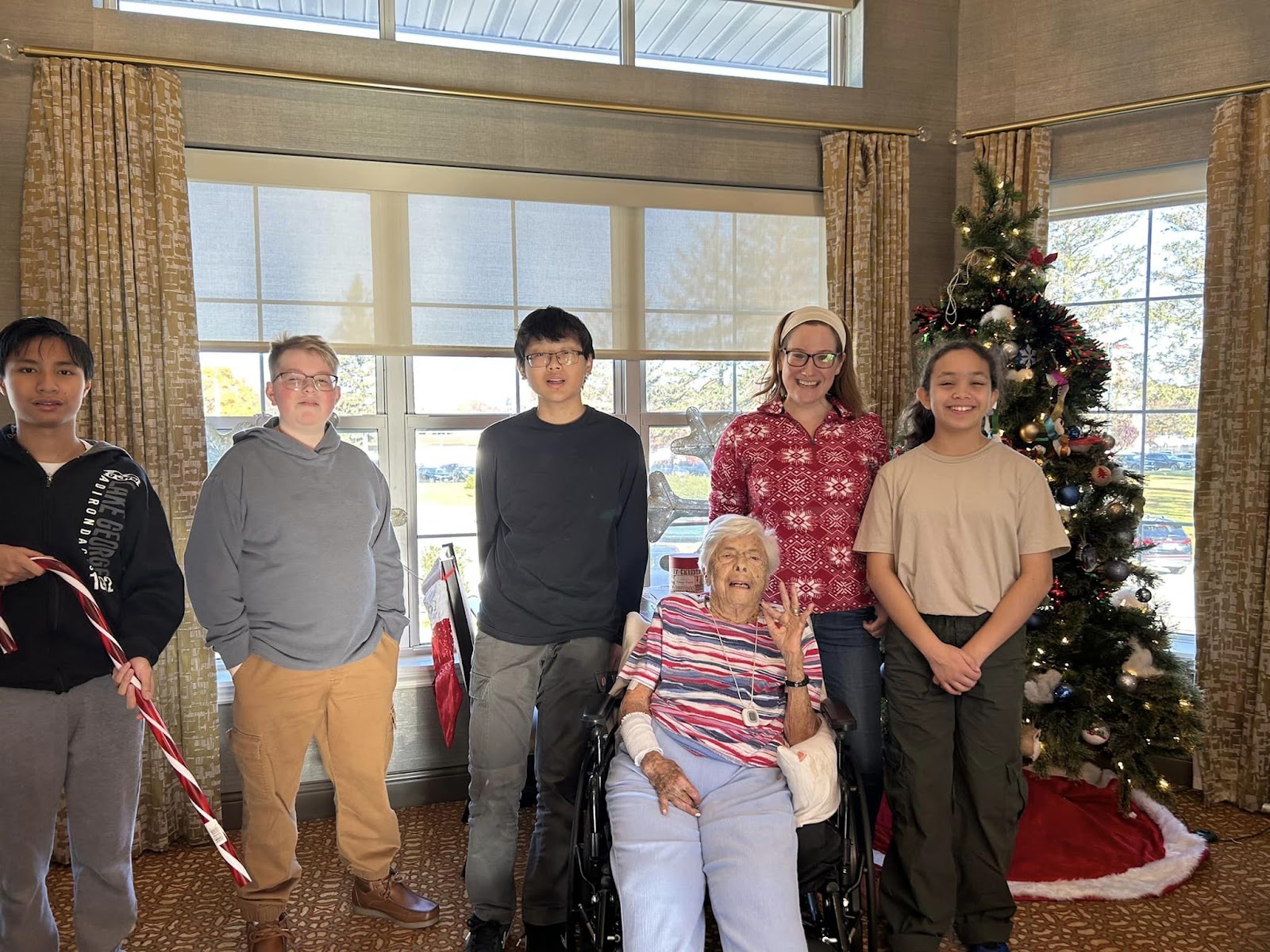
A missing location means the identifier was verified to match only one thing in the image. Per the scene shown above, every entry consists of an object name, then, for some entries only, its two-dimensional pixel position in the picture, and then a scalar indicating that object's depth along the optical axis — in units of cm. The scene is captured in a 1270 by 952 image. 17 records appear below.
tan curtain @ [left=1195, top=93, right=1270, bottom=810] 312
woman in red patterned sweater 241
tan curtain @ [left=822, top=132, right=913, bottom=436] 351
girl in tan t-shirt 225
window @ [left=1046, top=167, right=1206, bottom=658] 347
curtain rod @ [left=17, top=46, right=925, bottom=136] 277
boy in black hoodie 194
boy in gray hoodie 224
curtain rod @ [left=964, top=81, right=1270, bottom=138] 307
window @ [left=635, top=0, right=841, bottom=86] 352
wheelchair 194
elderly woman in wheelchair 180
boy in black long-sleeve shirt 227
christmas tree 287
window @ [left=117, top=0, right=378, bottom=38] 304
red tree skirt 268
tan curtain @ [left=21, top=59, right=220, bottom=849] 278
